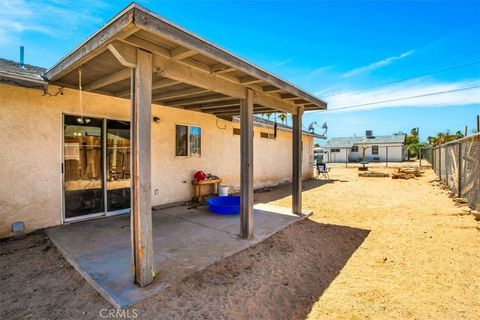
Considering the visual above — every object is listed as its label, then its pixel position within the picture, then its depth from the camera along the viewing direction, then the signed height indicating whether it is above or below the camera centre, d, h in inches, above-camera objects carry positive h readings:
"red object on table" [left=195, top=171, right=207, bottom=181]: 278.1 -21.2
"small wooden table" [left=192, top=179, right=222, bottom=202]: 276.2 -33.8
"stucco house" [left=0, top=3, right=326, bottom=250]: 97.9 +36.0
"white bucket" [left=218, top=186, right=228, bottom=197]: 293.1 -41.8
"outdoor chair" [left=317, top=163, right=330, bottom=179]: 592.7 -32.2
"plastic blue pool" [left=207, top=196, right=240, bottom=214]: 224.1 -48.6
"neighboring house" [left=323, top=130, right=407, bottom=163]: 1336.1 +53.4
